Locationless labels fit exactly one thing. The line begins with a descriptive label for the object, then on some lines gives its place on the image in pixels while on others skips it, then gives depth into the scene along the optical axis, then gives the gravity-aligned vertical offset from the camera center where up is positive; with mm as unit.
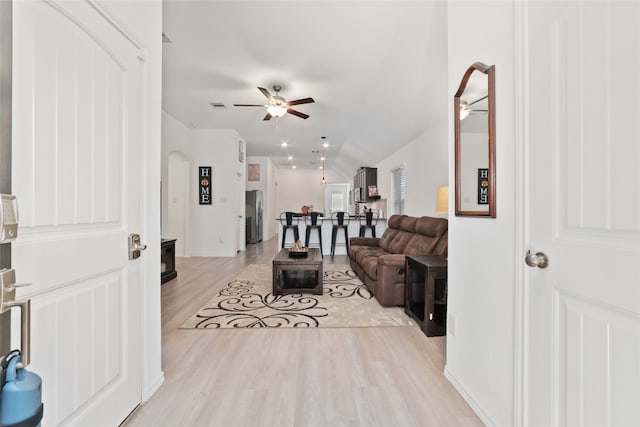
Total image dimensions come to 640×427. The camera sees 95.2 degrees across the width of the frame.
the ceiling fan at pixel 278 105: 4162 +1588
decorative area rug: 2828 -1062
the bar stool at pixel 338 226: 6776 -316
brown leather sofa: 3238 -532
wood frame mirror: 1537 +414
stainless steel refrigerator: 8969 -22
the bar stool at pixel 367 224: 6836 -267
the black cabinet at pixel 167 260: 4434 -757
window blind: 6459 +537
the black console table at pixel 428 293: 2545 -790
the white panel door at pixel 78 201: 1004 +43
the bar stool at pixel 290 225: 6598 -288
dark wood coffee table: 3621 -860
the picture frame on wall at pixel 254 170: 9859 +1428
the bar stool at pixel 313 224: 6594 -264
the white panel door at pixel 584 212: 865 +4
